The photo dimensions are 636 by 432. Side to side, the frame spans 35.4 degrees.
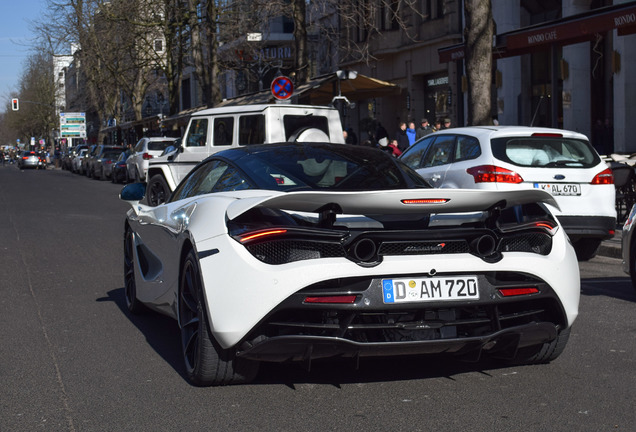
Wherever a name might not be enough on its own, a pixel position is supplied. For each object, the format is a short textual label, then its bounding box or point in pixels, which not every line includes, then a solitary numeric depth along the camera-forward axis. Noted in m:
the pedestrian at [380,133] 30.20
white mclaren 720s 4.71
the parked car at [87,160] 48.41
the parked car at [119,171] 38.72
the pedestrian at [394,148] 25.48
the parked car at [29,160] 80.50
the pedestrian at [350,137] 31.89
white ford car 11.14
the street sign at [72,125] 84.31
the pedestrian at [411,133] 27.31
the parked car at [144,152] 32.25
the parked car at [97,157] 44.31
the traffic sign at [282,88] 22.16
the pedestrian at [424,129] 24.78
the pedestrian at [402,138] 26.69
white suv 17.70
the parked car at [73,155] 58.72
